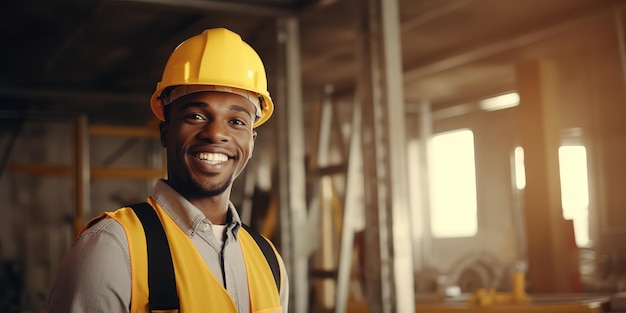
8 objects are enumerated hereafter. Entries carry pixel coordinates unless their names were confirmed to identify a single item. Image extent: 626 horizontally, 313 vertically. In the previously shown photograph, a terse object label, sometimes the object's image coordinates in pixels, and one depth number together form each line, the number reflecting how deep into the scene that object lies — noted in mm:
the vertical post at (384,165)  5816
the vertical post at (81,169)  9008
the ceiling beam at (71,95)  11773
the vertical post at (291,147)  7645
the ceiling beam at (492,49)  9227
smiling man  1894
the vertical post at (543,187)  9945
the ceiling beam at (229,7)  6949
